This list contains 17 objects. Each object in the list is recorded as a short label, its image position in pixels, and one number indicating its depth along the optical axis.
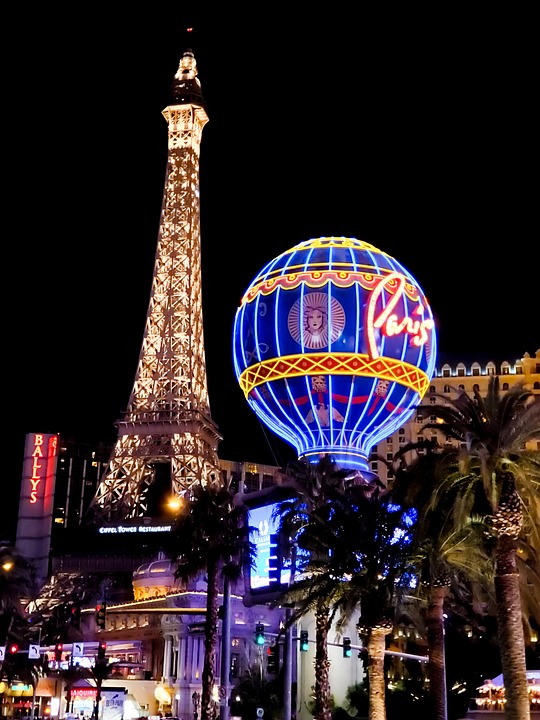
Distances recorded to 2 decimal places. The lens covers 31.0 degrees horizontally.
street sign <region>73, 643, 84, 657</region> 43.47
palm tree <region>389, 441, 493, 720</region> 29.52
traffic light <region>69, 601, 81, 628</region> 41.33
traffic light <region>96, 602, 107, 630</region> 36.84
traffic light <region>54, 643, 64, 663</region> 39.62
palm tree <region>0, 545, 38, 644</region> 56.81
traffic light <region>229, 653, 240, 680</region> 69.18
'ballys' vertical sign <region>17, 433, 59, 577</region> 105.06
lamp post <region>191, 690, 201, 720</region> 68.88
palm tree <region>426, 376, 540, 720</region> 26.33
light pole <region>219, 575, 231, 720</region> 38.25
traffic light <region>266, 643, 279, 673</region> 32.97
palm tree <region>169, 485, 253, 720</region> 42.78
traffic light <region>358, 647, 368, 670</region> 48.39
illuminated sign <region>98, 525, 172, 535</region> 110.81
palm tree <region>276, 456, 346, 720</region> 35.78
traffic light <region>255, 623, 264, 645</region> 35.22
